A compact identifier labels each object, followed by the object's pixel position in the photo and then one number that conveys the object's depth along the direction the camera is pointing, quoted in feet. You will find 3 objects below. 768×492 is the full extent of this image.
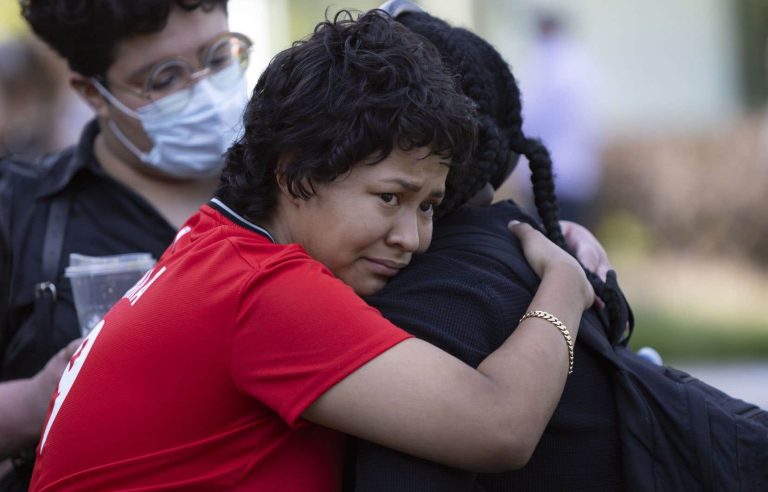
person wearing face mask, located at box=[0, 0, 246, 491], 15.01
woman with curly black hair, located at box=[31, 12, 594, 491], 13.58
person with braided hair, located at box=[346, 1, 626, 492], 13.70
